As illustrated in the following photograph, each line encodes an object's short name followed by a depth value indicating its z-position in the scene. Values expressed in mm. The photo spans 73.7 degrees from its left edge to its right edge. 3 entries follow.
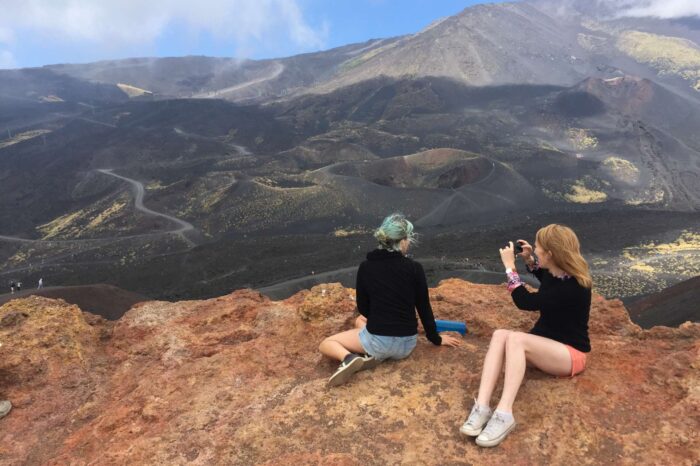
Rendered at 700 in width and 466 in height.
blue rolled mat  5574
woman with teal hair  4375
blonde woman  3725
